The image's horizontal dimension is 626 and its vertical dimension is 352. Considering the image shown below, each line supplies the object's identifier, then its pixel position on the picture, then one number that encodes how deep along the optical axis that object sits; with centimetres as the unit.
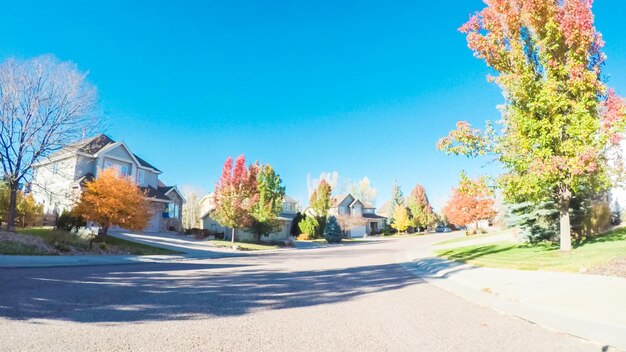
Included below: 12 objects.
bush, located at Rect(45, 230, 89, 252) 1661
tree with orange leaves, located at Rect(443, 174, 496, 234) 3862
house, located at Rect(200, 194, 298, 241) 3894
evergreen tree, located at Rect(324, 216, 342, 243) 4197
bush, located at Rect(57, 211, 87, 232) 2031
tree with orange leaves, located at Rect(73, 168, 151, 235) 1950
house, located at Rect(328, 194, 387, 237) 6191
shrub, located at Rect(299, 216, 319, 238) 4778
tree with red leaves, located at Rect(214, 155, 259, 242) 2947
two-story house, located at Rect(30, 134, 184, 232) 2960
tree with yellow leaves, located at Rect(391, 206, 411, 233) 6244
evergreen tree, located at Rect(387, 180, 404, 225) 7057
